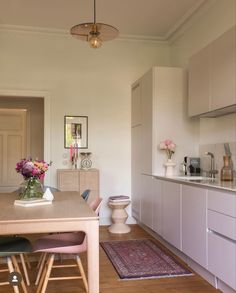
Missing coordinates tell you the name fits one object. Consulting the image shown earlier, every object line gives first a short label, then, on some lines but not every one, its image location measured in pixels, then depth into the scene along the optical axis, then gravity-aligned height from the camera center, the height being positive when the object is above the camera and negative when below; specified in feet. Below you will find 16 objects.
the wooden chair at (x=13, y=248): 7.26 -2.19
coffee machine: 13.71 -0.55
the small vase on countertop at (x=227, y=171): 10.45 -0.55
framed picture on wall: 16.51 +1.16
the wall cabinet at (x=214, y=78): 9.68 +2.54
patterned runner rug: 9.89 -3.63
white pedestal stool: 15.39 -2.84
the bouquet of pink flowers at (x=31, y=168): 8.46 -0.38
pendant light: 9.58 +3.72
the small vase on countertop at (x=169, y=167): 13.47 -0.54
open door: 22.88 +0.69
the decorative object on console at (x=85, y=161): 16.33 -0.36
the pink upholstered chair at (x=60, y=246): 7.54 -2.23
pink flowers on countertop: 13.43 +0.33
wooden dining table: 6.47 -1.43
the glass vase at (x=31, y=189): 8.63 -0.97
